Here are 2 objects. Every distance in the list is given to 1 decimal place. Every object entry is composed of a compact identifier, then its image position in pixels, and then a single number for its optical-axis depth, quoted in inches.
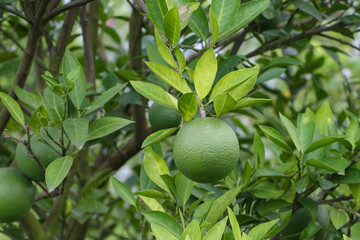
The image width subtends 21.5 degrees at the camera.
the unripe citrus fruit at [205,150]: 38.1
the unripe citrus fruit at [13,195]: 45.2
